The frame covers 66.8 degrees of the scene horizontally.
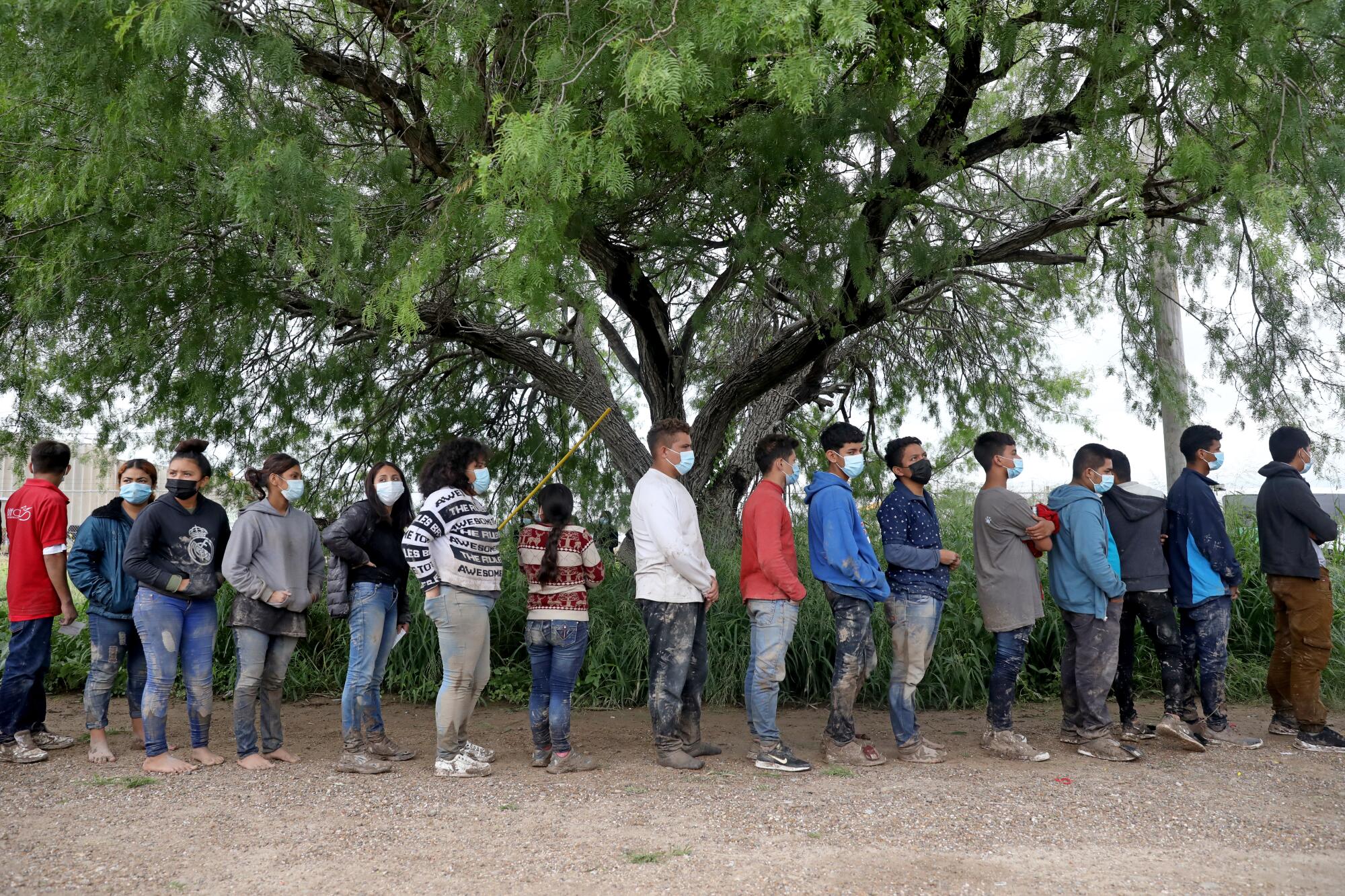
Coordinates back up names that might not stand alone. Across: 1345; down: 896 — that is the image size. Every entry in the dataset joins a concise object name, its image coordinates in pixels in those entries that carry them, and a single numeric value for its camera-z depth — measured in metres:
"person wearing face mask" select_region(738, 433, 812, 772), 4.99
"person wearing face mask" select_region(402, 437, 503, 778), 4.84
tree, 4.50
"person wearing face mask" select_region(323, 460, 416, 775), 5.03
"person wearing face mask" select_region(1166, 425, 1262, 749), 5.55
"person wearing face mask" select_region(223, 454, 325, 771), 5.00
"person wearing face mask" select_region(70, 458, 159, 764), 5.28
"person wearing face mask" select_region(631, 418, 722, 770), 4.96
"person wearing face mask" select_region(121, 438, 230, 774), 4.95
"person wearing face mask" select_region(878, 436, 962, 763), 5.21
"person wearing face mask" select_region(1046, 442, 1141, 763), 5.25
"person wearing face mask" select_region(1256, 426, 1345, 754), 5.46
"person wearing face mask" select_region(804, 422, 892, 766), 5.03
